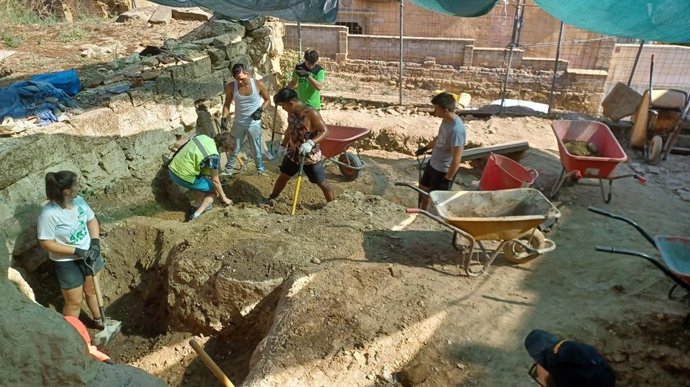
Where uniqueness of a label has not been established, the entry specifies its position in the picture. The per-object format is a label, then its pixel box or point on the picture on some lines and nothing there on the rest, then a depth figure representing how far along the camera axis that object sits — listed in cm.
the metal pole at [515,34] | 861
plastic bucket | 515
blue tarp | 462
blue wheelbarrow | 359
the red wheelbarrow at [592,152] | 553
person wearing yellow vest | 523
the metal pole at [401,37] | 900
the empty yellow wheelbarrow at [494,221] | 411
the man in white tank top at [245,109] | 608
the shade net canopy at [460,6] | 495
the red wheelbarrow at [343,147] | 639
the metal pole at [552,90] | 828
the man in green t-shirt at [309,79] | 648
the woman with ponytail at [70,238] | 372
